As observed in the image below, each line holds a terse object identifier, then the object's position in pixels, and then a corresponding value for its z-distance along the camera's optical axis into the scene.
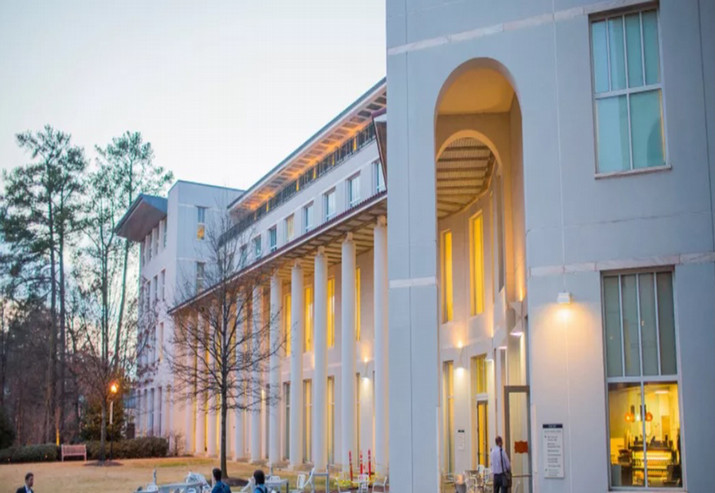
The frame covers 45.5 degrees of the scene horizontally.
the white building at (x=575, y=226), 12.59
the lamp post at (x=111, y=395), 45.76
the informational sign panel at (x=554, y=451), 12.88
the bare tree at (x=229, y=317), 30.50
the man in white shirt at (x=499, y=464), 16.67
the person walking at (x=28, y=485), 14.94
